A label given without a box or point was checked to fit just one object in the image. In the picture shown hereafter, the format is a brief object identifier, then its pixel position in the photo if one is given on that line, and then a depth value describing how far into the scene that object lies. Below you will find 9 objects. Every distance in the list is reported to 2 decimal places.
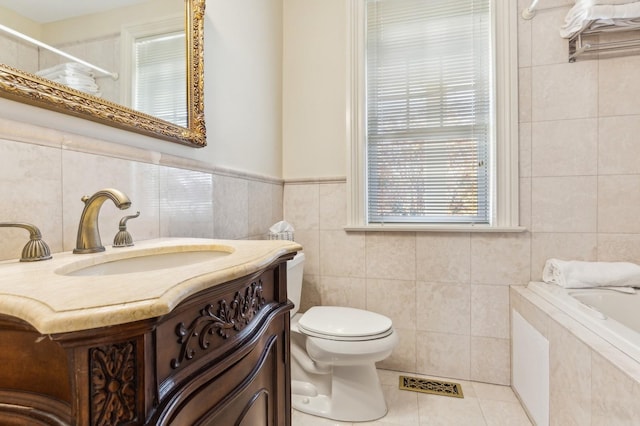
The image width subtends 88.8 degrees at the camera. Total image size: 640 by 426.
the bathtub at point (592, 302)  1.21
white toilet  1.42
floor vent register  1.71
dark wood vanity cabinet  0.36
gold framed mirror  0.74
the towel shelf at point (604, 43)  1.60
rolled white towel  1.53
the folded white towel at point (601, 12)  1.53
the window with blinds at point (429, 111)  1.84
